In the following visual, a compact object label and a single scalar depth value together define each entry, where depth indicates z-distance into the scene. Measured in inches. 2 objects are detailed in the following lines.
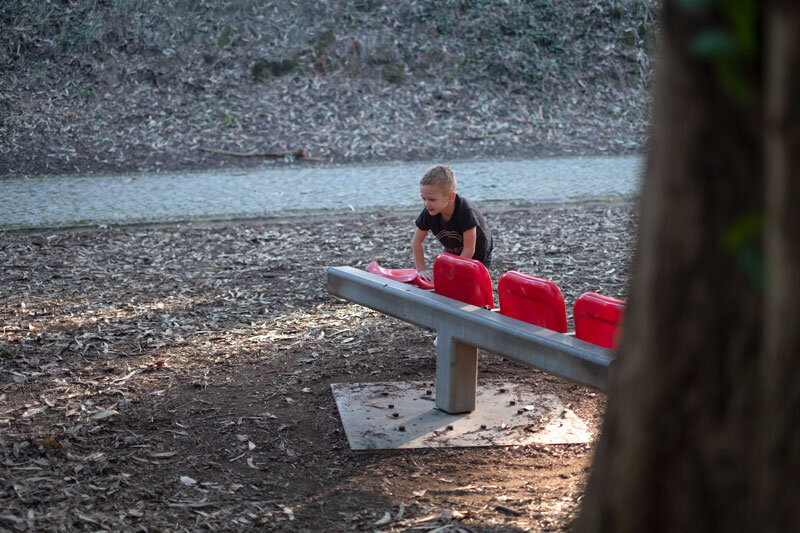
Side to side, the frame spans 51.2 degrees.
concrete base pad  157.1
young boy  197.5
